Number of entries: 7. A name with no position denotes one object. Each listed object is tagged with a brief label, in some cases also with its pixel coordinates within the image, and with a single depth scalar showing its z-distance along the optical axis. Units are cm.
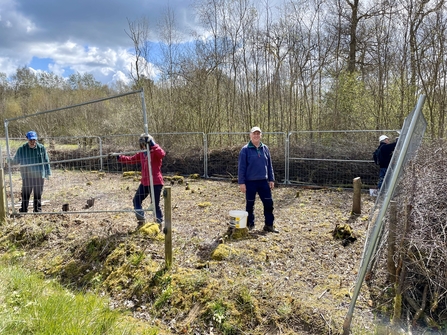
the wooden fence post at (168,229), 386
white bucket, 471
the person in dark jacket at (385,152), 720
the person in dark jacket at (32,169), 587
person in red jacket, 483
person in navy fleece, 488
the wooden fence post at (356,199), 612
